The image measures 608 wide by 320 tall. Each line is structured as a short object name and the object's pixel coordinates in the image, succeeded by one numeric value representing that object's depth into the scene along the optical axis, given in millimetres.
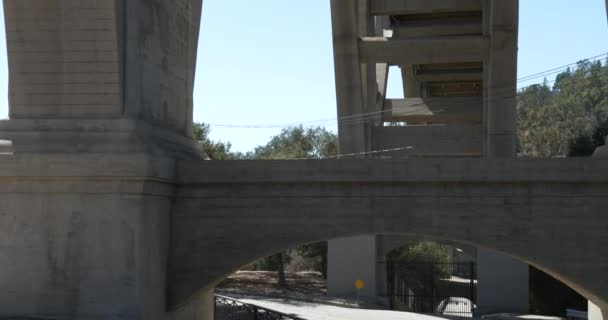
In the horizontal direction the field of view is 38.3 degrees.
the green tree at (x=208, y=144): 45403
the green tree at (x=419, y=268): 34188
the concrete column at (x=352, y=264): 31141
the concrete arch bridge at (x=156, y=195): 15586
